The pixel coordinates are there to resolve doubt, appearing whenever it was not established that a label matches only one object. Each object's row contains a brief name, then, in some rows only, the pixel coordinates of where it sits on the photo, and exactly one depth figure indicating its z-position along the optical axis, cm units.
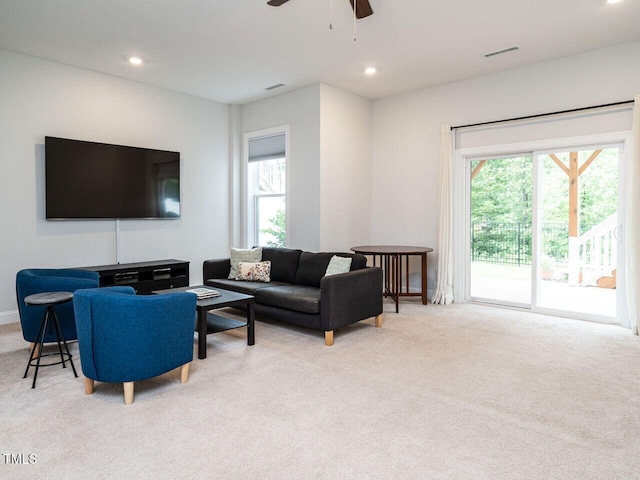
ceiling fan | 316
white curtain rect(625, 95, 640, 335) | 429
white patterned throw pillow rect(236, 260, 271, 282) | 515
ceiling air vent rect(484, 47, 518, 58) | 459
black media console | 498
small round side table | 301
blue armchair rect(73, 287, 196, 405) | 262
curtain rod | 449
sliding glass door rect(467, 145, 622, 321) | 473
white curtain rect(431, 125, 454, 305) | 574
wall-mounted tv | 487
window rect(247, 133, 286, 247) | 641
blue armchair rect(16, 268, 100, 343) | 344
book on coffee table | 393
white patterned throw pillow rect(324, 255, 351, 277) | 454
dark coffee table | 356
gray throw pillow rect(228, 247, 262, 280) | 535
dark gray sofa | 396
